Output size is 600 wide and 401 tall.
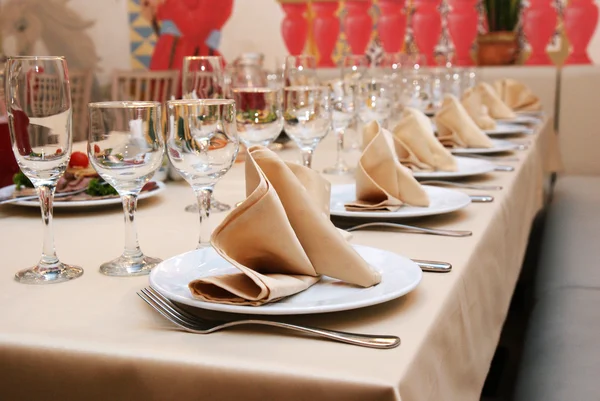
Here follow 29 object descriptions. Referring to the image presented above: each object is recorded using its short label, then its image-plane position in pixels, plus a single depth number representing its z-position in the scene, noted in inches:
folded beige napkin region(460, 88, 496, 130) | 88.4
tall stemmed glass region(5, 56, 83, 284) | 31.8
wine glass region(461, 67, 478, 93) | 111.0
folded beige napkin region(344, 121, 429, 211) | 43.3
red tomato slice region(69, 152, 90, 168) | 53.2
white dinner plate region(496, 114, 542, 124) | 103.0
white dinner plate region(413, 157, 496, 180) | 55.8
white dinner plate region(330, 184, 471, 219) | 41.3
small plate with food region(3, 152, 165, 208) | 45.3
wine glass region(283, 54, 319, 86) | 62.6
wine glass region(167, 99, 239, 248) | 31.7
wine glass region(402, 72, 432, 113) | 89.9
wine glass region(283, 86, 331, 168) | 46.8
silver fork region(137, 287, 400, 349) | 23.5
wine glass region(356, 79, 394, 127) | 62.9
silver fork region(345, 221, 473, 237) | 38.8
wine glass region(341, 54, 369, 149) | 79.1
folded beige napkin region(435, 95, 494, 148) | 72.6
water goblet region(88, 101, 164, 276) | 31.2
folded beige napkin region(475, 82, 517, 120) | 104.0
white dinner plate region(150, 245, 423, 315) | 25.1
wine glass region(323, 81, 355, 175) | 58.2
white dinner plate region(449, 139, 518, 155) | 69.8
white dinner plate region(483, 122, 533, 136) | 86.4
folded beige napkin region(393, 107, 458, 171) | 58.0
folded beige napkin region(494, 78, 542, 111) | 120.3
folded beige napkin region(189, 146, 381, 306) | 26.7
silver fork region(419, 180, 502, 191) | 52.7
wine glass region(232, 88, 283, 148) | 45.5
